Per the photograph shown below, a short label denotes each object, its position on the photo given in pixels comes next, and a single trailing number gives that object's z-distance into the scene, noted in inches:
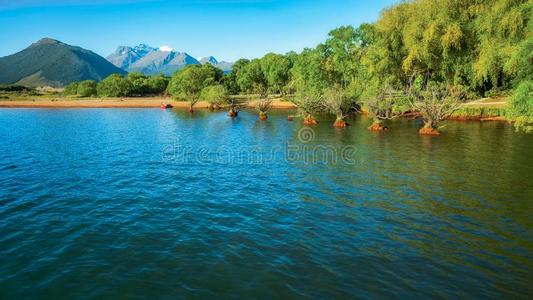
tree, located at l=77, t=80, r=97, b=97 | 6712.6
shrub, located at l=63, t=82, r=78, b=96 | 7322.8
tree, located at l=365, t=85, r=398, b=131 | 2288.4
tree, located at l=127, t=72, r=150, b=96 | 6766.7
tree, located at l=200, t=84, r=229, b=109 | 4333.2
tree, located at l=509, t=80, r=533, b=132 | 1310.0
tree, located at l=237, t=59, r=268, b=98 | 5713.6
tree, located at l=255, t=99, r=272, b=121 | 3277.6
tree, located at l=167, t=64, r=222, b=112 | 5433.1
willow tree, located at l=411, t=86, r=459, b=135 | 1995.6
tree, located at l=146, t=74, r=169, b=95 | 6857.8
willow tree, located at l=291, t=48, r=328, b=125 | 2765.7
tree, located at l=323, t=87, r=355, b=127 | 2556.6
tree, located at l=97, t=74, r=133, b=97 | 6510.8
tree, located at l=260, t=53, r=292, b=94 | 5083.7
